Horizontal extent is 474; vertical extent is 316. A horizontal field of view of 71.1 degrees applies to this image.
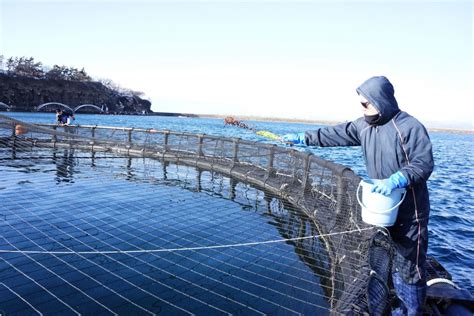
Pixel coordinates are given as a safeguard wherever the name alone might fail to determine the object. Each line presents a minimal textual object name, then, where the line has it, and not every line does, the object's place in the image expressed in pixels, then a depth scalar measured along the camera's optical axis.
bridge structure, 104.24
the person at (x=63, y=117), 19.80
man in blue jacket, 2.78
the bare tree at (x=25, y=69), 128.27
